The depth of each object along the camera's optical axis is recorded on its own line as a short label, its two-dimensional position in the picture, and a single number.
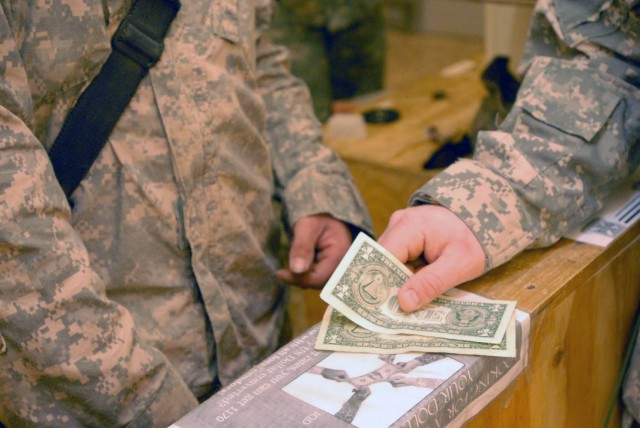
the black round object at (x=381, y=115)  2.21
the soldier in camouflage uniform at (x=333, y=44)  2.26
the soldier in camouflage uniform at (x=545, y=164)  0.94
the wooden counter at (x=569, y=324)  0.88
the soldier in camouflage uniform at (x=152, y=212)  0.82
